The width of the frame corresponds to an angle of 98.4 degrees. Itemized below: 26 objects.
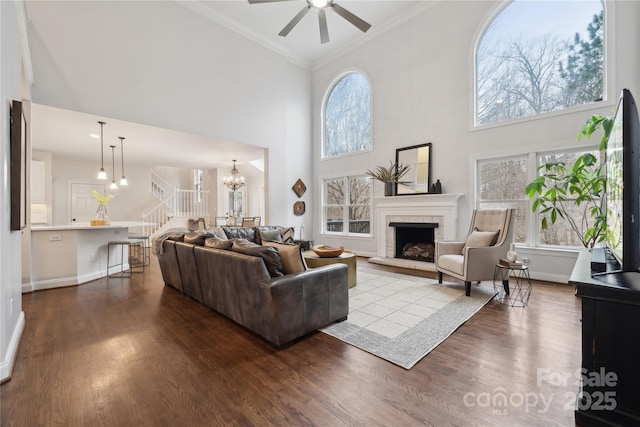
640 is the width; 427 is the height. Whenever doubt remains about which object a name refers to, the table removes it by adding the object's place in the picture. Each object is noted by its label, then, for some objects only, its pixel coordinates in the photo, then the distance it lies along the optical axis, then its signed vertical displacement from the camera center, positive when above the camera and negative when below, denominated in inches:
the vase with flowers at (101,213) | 185.5 -1.1
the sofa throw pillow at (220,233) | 169.8 -13.7
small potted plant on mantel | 231.7 +29.0
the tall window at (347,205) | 267.1 +6.1
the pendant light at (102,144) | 186.0 +57.7
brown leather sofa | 88.0 -29.7
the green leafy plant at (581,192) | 130.9 +9.4
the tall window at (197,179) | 478.5 +55.2
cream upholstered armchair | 137.3 -20.5
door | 309.1 +11.2
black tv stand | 51.4 -27.4
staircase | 352.8 +8.4
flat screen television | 54.8 +4.8
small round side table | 127.8 -42.9
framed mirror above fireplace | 217.2 +33.8
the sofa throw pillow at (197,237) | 132.1 -12.9
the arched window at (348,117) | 269.9 +97.1
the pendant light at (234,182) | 319.9 +34.6
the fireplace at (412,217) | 199.2 -5.4
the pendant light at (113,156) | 211.3 +57.4
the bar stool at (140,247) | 211.2 -35.6
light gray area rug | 89.2 -43.3
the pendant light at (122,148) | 219.3 +57.6
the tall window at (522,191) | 163.5 +12.6
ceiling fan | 132.9 +103.3
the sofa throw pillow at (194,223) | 365.4 -15.8
